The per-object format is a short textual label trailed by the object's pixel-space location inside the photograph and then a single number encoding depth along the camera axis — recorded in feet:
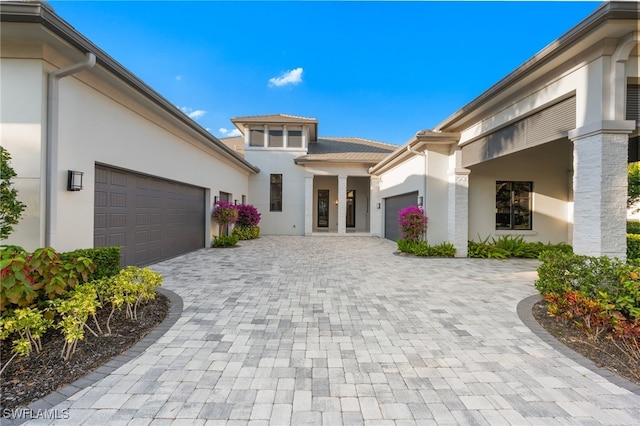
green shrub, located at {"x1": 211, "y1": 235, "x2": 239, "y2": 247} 37.19
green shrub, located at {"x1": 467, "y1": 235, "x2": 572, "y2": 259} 30.19
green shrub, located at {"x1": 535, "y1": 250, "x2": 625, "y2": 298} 12.03
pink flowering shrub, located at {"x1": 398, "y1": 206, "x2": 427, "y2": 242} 31.37
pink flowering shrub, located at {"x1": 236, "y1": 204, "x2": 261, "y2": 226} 45.79
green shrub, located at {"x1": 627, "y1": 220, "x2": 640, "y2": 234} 30.19
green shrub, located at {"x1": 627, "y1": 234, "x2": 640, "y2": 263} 18.79
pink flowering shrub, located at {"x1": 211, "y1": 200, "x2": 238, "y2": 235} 37.47
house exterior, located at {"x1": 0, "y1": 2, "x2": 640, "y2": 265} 13.82
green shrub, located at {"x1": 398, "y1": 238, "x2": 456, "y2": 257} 30.04
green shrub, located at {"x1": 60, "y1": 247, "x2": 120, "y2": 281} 13.49
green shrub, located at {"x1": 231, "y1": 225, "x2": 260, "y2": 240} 45.11
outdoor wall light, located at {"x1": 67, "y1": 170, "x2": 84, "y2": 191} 15.25
